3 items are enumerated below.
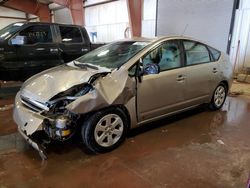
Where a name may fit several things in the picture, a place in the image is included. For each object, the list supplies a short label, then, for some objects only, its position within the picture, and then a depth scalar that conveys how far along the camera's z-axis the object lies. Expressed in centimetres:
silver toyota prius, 261
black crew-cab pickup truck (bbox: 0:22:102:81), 540
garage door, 727
